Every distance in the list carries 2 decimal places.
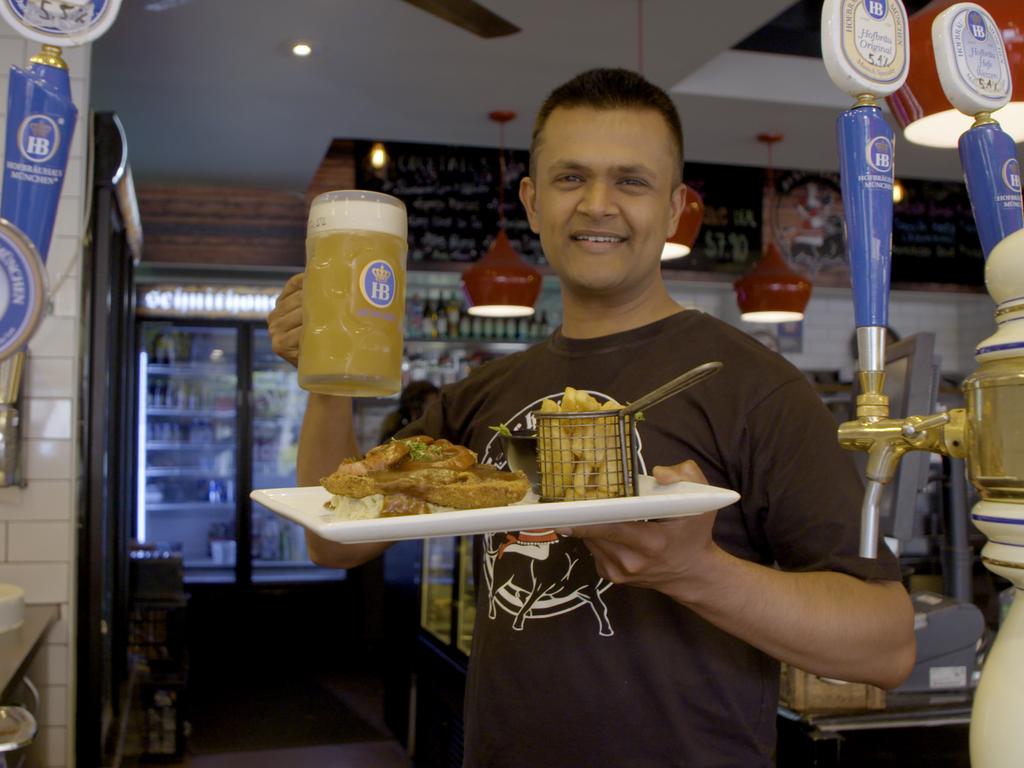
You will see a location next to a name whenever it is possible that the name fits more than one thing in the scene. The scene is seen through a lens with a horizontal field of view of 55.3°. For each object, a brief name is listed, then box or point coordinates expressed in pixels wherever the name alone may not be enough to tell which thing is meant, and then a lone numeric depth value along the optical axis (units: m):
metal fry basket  1.06
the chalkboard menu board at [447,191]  6.41
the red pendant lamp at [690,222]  3.74
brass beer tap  0.63
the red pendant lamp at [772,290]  4.89
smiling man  1.18
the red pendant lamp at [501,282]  4.68
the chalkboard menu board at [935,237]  7.29
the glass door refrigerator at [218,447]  7.20
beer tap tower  0.55
